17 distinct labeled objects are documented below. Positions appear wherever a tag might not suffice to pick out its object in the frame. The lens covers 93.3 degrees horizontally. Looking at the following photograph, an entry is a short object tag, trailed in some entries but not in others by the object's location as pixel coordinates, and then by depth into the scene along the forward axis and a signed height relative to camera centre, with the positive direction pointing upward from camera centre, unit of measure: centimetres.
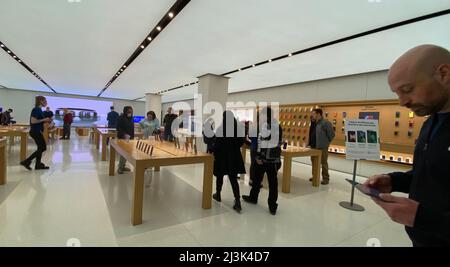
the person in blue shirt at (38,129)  440 -25
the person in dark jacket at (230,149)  312 -34
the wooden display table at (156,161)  248 -50
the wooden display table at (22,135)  480 -43
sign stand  333 -120
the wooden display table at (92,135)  1031 -76
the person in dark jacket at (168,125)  597 -6
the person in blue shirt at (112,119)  822 +7
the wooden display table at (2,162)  349 -77
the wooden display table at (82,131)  1245 -69
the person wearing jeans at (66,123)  992 -20
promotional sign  339 -12
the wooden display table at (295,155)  397 -63
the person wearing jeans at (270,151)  298 -32
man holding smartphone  72 -4
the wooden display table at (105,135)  605 -43
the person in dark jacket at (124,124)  486 -6
